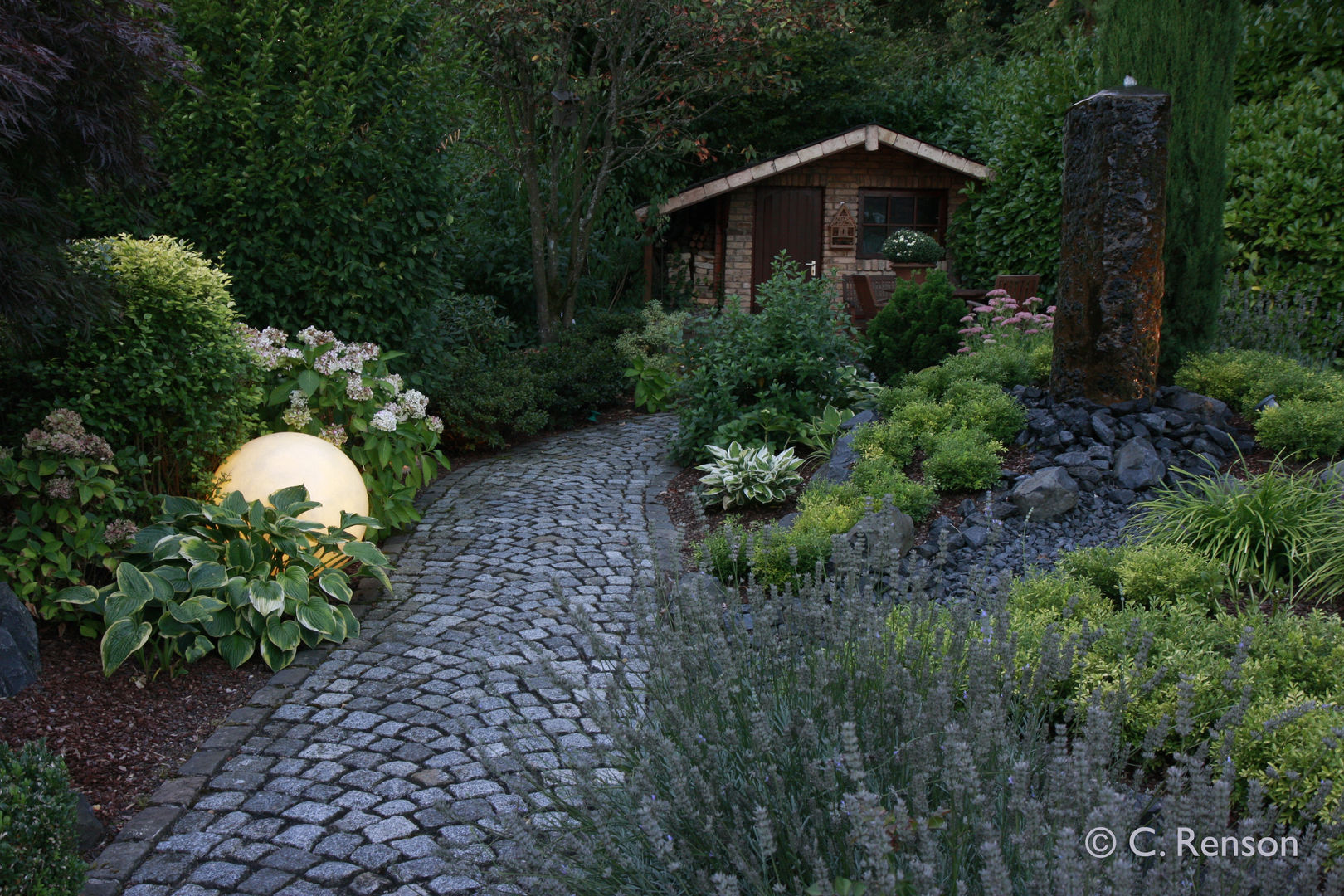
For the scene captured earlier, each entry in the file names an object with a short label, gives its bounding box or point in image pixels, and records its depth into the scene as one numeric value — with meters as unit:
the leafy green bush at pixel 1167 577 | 3.70
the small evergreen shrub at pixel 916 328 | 8.50
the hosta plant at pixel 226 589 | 4.00
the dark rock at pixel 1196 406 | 5.80
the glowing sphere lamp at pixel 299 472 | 4.89
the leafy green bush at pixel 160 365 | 4.27
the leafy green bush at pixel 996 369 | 6.70
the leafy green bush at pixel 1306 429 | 5.07
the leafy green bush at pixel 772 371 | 7.35
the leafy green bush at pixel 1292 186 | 8.73
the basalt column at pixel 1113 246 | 5.71
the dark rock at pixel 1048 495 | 5.15
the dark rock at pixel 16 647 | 3.63
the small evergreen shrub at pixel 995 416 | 5.93
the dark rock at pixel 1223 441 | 5.52
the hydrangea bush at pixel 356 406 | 5.62
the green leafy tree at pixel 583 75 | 10.83
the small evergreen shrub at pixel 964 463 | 5.49
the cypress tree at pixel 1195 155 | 6.67
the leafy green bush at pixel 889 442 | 6.09
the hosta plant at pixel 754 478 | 6.34
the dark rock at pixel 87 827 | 2.98
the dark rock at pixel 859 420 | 6.91
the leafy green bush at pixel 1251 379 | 5.70
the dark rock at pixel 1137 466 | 5.27
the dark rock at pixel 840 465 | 6.33
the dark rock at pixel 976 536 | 4.99
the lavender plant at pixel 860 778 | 1.66
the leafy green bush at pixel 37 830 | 2.45
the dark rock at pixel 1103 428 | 5.61
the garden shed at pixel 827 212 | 15.92
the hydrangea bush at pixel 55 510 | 4.00
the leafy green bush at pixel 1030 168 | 11.97
